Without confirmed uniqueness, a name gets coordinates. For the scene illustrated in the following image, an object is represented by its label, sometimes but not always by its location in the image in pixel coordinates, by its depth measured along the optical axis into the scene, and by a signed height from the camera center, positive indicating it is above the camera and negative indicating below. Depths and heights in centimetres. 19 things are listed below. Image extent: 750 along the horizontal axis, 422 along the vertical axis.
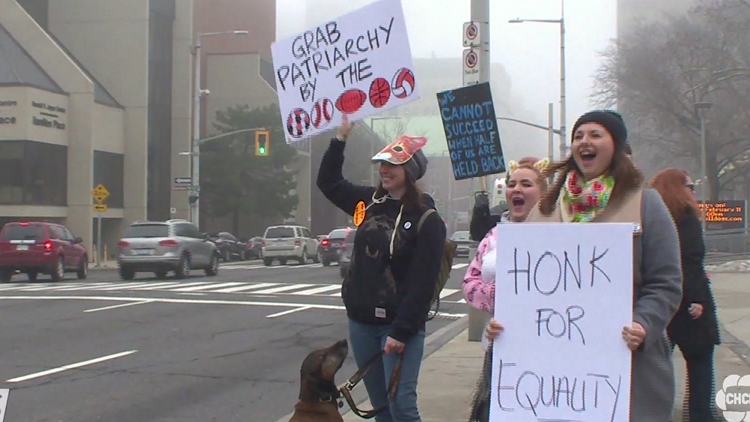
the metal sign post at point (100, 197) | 3669 +92
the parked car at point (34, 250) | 2719 -75
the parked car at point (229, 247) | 4816 -121
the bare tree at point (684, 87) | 4572 +688
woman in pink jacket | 486 +2
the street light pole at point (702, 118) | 3516 +395
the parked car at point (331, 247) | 3819 -94
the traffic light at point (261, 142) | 3906 +313
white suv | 4144 -93
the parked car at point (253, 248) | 5284 -136
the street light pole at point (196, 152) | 4384 +314
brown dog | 496 -83
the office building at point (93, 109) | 4338 +533
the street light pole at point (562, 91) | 3872 +503
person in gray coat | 366 -4
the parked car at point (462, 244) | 4497 -96
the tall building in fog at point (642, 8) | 8256 +1878
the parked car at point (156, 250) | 2784 -76
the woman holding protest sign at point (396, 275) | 498 -26
